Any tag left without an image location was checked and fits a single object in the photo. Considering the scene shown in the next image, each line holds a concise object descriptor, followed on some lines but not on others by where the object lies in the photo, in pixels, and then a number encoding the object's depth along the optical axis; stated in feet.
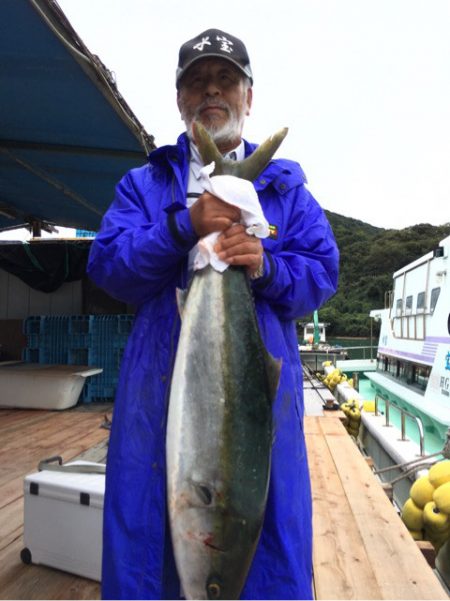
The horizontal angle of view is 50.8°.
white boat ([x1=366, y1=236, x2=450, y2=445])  34.60
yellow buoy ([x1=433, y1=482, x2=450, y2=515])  13.08
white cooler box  7.98
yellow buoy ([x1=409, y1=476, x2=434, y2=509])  14.07
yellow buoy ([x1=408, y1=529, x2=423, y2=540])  13.67
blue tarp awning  10.16
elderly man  4.77
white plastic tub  21.27
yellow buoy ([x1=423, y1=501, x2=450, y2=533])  13.08
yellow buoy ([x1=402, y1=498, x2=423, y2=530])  13.74
